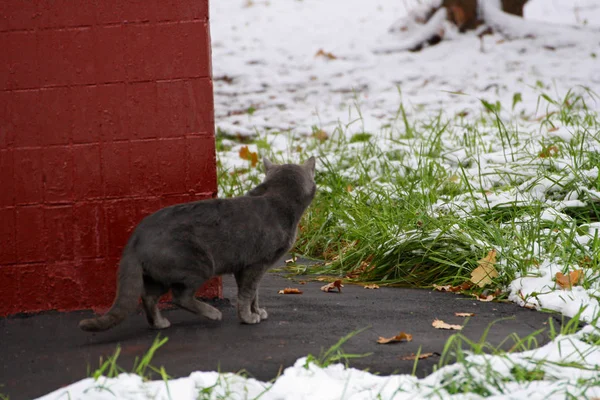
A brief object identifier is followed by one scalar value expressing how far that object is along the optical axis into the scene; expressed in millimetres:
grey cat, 7488
